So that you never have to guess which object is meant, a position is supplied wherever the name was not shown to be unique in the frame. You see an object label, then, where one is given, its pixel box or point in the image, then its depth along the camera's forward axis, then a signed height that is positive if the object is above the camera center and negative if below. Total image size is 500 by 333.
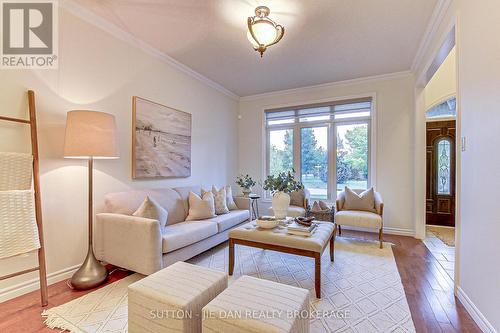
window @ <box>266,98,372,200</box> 4.49 +0.47
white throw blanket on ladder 1.79 -0.33
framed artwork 3.10 +0.38
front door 4.83 -0.14
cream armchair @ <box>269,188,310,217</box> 4.10 -0.63
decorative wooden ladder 1.97 -0.09
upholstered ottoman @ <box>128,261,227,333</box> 1.31 -0.81
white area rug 1.69 -1.18
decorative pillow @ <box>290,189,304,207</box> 4.32 -0.60
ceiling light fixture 2.26 +1.37
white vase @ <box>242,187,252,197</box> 4.78 -0.54
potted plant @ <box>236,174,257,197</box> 4.79 -0.39
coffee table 2.10 -0.74
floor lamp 2.12 +0.20
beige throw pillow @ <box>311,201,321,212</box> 4.03 -0.72
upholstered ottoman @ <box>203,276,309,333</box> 1.14 -0.77
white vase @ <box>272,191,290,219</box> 2.82 -0.45
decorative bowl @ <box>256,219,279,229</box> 2.55 -0.64
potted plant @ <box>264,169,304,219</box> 2.82 -0.29
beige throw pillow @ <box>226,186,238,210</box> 3.87 -0.58
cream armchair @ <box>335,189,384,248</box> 3.37 -0.77
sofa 2.21 -0.75
